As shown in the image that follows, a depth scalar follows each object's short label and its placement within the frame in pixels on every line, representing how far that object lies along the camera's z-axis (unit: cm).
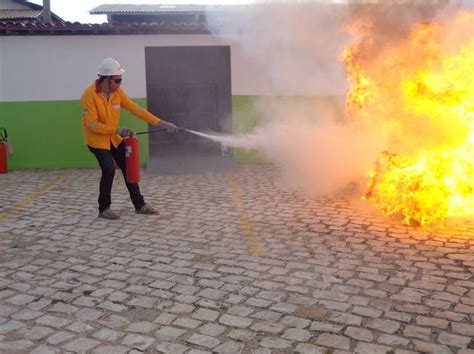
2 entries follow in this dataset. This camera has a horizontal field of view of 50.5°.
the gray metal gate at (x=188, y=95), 1227
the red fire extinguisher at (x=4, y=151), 1041
